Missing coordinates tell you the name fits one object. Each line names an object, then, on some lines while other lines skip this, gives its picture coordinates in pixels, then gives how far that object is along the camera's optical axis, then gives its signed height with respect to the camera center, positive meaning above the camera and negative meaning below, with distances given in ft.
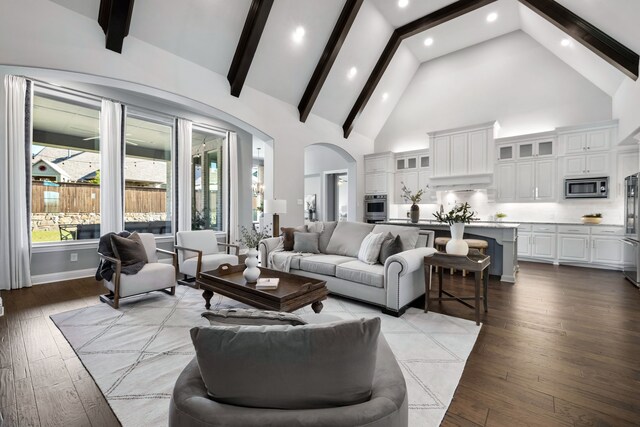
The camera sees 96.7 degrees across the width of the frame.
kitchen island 14.36 -1.71
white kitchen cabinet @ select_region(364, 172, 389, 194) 26.20 +2.77
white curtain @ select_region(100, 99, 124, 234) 15.70 +2.57
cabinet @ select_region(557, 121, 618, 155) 17.31 +4.70
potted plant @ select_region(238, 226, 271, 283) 9.81 -1.89
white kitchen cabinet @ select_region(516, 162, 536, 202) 19.90 +2.15
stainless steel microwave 17.57 +1.51
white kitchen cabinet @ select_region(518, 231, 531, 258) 19.83 -2.31
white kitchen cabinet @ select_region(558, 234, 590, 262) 17.84 -2.28
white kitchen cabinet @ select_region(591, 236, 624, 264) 16.90 -2.30
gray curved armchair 2.48 -1.82
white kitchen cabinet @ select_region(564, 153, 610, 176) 17.54 +2.99
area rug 5.78 -3.76
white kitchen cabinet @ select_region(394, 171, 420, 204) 25.22 +2.68
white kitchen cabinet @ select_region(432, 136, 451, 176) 22.74 +4.56
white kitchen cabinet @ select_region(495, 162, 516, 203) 20.61 +2.20
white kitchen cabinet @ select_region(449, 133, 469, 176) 21.94 +4.47
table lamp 16.65 +0.38
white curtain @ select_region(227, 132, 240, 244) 21.90 +2.22
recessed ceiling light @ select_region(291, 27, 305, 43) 16.11 +10.19
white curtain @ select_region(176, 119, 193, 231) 19.11 +2.64
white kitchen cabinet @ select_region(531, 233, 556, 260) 18.90 -2.27
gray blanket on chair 11.08 -2.10
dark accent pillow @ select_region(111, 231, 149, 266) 11.30 -1.50
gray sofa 10.15 -2.16
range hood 21.15 +2.32
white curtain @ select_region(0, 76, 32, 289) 12.51 +1.05
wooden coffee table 8.52 -2.51
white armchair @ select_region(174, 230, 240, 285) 13.79 -2.22
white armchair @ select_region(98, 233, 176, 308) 10.77 -2.69
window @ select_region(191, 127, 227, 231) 20.80 +2.55
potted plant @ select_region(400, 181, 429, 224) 18.12 -0.05
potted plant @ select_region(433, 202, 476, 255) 10.12 -0.89
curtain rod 13.84 +6.34
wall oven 26.11 +0.41
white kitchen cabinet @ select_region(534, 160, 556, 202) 19.25 +2.16
